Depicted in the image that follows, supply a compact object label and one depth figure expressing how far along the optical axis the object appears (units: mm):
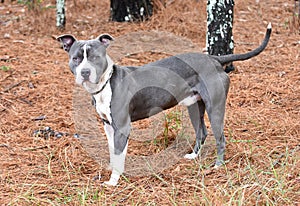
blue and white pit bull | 6693
